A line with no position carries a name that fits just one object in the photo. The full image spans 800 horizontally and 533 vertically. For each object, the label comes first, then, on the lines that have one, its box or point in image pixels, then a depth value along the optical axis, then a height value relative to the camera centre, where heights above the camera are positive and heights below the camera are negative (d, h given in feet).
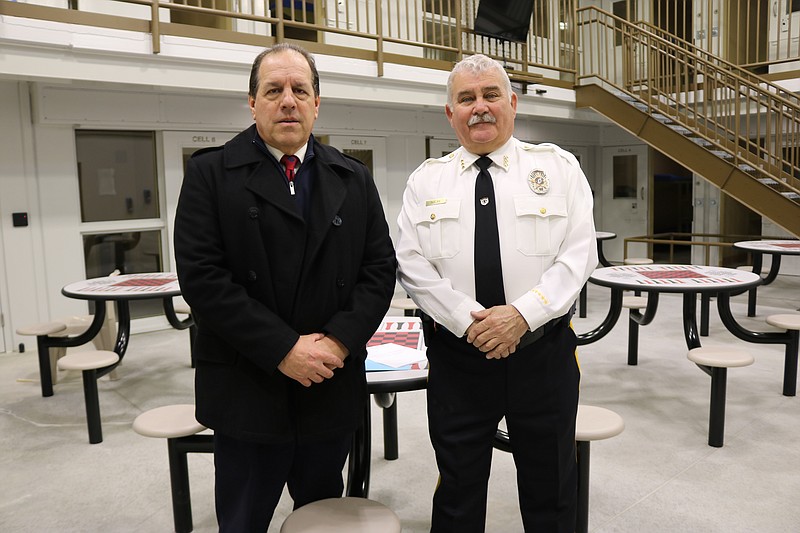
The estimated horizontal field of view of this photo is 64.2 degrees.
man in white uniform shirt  5.95 -0.87
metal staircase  20.52 +2.61
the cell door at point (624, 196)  34.37 +0.31
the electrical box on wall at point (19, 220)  18.29 +0.00
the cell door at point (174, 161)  20.80 +1.79
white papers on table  7.57 -1.80
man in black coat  5.16 -0.64
